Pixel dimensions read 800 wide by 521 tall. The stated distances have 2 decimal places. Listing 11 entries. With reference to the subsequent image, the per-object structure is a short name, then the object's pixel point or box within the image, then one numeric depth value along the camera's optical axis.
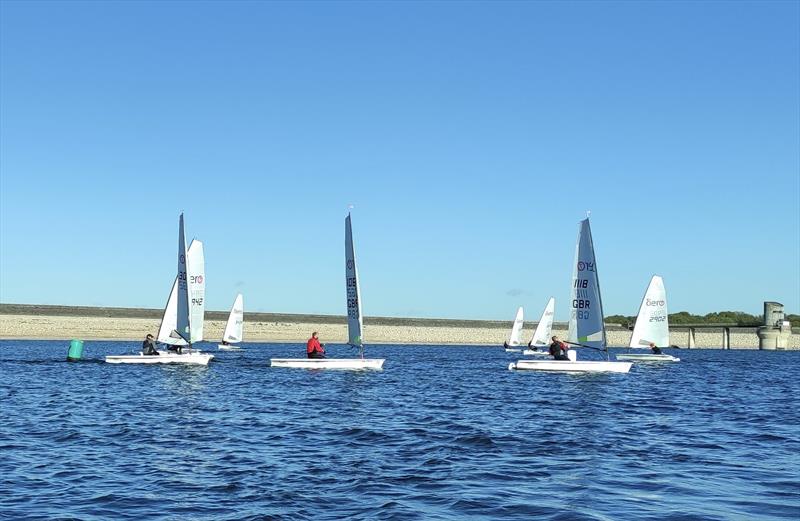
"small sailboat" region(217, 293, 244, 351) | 90.69
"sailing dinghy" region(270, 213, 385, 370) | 49.00
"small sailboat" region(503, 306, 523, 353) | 96.62
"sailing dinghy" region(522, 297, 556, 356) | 87.06
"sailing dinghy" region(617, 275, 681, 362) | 74.00
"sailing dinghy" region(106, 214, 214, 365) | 52.84
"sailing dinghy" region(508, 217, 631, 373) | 50.22
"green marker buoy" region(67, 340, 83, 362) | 56.69
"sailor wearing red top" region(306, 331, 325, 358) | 50.44
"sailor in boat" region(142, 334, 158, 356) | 53.47
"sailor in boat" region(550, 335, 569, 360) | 51.07
